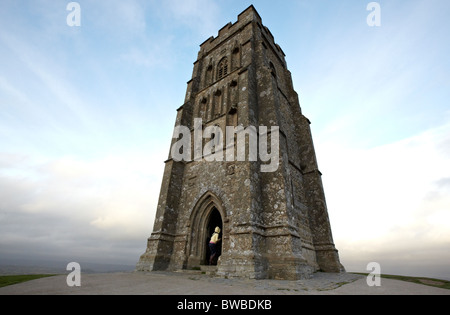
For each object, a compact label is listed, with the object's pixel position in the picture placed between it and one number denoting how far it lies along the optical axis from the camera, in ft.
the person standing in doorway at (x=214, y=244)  31.65
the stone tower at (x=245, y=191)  26.81
